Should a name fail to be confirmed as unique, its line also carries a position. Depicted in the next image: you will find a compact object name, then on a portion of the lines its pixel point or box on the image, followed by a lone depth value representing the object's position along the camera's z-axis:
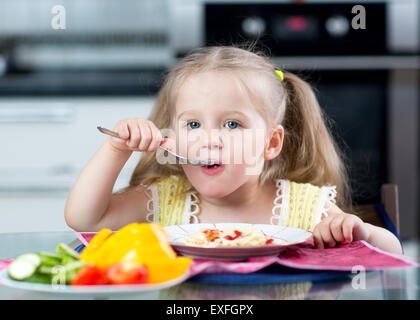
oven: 2.56
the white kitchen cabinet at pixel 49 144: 2.38
